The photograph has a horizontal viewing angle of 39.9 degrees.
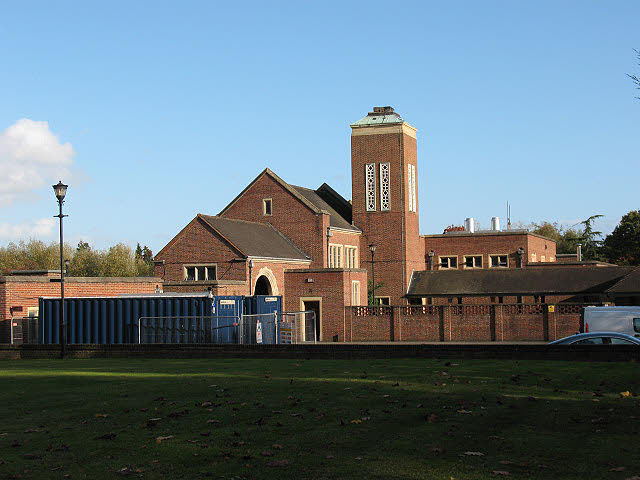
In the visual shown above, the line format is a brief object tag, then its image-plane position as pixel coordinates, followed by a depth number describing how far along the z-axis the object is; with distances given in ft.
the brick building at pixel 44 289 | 137.28
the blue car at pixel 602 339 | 79.05
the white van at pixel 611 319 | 115.75
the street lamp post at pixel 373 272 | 205.13
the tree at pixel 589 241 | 357.00
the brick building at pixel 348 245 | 178.29
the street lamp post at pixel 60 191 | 106.52
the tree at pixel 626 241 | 320.70
